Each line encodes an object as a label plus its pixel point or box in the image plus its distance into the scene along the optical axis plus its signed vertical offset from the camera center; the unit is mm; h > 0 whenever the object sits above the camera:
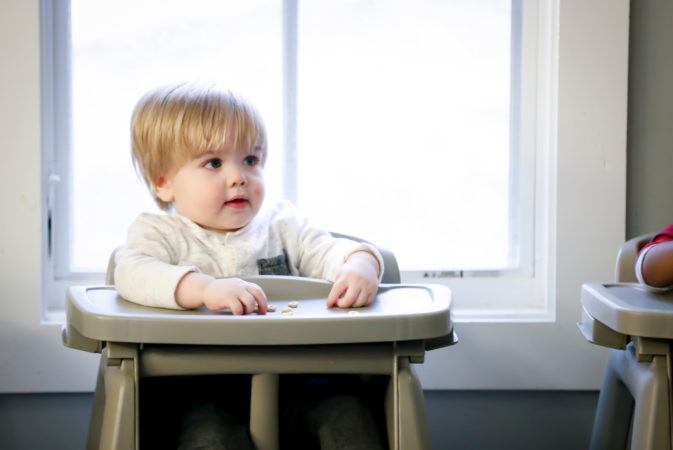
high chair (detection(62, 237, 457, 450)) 1809 -172
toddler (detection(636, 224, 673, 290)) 1977 -101
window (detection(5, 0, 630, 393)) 2254 -42
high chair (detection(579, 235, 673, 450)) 1872 -188
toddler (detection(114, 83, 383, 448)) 2048 -17
